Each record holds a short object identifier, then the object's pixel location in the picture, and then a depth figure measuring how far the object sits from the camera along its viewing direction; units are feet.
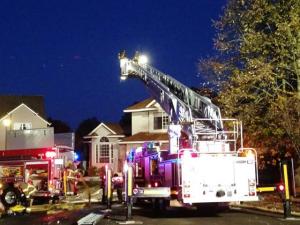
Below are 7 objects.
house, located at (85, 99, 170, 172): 146.61
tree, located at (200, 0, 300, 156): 72.08
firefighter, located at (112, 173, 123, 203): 73.52
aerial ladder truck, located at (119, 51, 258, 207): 47.98
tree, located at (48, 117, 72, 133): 271.90
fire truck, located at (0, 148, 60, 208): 80.43
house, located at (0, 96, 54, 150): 178.70
